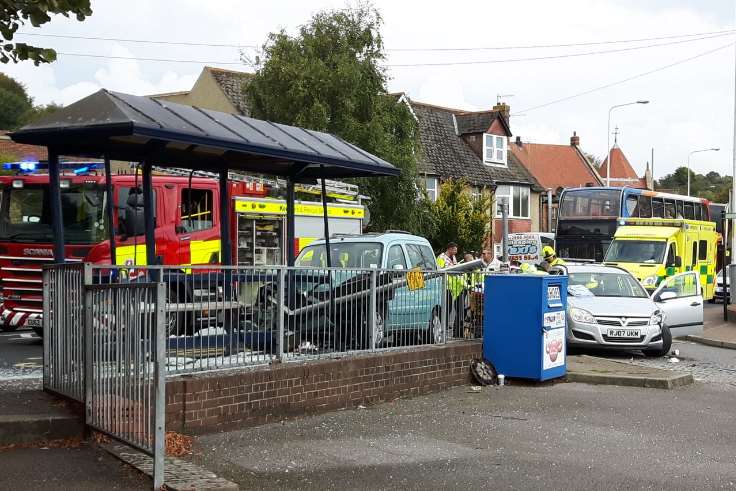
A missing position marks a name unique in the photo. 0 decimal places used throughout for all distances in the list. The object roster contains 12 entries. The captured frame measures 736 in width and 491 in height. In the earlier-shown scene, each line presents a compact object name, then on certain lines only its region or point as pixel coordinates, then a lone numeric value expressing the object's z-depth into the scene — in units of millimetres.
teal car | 10391
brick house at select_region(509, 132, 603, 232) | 63562
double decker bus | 31328
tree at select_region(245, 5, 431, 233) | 26516
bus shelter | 8148
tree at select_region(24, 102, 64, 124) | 73825
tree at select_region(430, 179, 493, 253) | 36969
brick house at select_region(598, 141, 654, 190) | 83688
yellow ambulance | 24891
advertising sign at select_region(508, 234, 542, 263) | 22844
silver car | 14922
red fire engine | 13992
